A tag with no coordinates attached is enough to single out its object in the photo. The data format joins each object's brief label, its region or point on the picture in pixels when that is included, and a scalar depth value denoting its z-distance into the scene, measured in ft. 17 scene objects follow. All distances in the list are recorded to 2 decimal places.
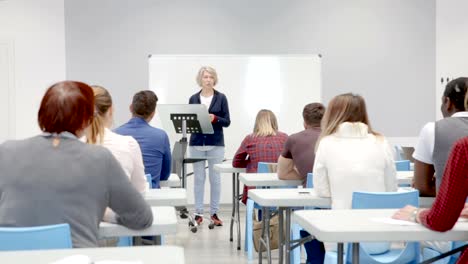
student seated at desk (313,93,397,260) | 12.04
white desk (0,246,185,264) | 6.32
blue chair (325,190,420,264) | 10.32
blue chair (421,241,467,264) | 10.16
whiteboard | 29.71
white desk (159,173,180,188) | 16.70
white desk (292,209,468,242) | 7.59
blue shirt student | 16.29
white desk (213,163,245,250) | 20.30
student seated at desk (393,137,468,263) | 7.00
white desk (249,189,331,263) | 11.87
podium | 22.62
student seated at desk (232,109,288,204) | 19.79
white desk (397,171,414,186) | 15.17
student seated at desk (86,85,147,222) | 11.50
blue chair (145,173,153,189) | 14.83
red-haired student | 7.64
